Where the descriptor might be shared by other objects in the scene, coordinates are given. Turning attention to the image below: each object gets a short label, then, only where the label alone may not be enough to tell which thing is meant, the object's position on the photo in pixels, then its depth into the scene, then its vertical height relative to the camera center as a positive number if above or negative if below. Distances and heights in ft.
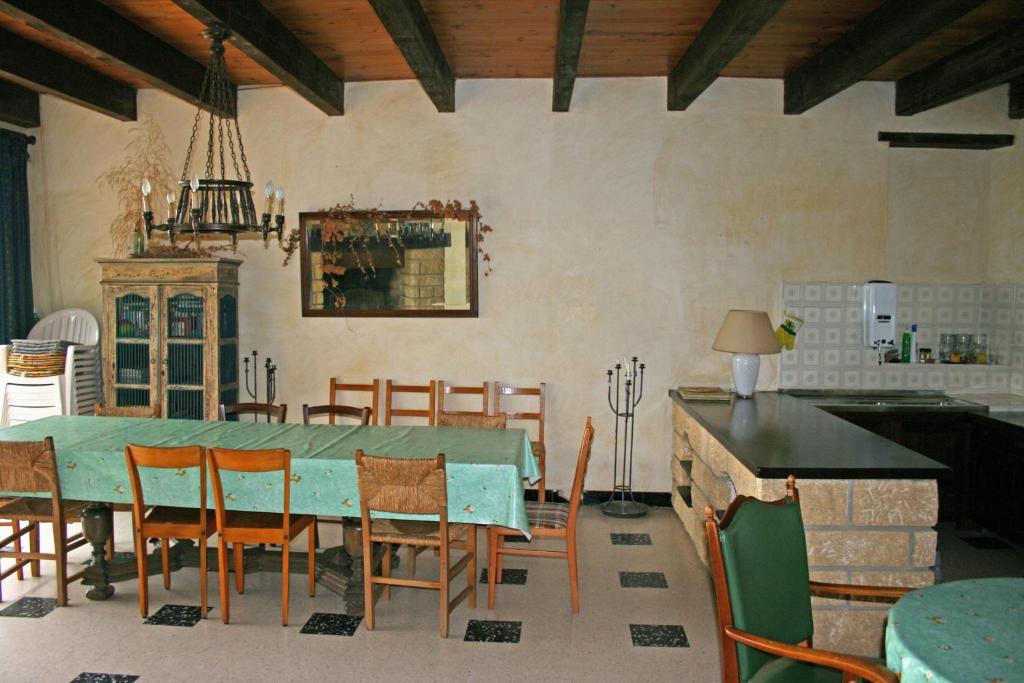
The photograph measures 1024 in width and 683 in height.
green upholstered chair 5.89 -2.40
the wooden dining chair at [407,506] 9.43 -2.57
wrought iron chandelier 10.29 +1.57
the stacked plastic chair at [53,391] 16.15 -1.79
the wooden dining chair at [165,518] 9.89 -3.07
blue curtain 16.93 +1.70
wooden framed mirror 16.40 +1.12
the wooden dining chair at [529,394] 15.58 -1.87
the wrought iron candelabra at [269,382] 17.04 -1.64
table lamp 14.16 -0.53
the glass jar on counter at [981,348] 15.94 -0.74
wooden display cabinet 16.14 -0.49
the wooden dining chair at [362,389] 16.57 -1.76
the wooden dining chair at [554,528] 10.54 -3.27
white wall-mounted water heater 15.70 +0.03
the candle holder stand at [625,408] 16.17 -2.13
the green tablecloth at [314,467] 10.16 -2.23
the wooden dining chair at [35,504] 10.25 -2.98
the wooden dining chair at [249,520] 9.73 -3.05
